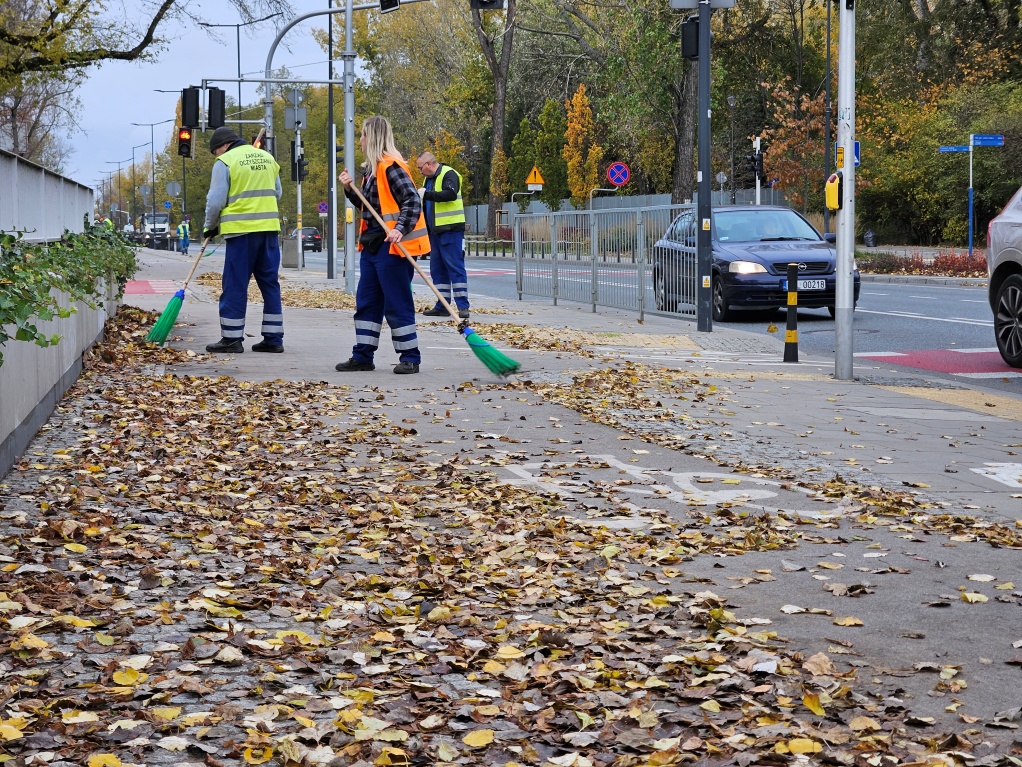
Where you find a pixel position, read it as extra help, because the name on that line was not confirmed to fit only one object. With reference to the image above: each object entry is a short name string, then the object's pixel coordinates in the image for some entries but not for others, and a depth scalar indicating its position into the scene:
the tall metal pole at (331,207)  35.08
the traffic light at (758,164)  47.84
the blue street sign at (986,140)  31.06
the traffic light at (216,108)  27.25
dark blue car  18.11
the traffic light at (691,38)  17.61
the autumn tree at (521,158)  71.31
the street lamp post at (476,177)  82.06
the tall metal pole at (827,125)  41.62
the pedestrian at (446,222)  17.47
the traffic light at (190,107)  28.59
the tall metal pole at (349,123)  27.75
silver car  12.83
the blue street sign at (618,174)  42.88
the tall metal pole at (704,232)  17.41
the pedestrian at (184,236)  70.56
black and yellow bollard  13.62
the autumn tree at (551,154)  66.00
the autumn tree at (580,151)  61.28
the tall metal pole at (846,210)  11.77
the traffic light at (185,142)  31.64
